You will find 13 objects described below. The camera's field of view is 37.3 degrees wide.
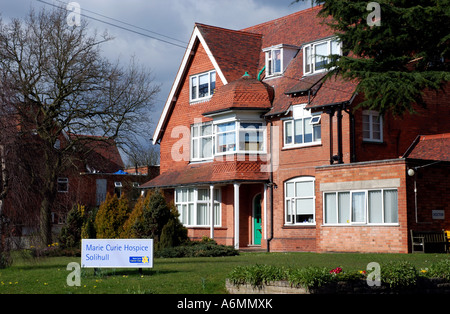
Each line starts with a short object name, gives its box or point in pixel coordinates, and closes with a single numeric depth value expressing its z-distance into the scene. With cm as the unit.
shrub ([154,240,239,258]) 2558
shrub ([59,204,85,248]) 3192
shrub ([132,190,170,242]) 2927
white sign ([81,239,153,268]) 1681
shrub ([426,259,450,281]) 1497
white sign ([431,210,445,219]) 2578
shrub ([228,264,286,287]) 1399
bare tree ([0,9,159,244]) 3709
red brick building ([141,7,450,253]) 2594
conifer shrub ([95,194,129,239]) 3241
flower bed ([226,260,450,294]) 1337
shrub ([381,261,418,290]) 1391
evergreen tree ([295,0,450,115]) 1705
